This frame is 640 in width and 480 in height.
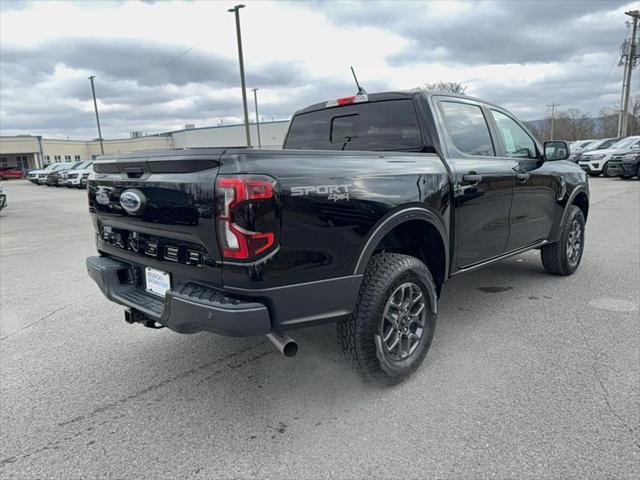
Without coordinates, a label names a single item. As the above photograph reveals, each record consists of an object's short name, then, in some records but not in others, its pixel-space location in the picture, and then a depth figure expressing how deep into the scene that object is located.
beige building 60.00
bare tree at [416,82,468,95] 43.04
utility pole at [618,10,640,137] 31.92
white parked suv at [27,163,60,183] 31.68
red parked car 45.58
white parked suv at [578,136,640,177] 20.31
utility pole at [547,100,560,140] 66.71
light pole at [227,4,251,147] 20.06
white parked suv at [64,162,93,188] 26.06
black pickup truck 2.30
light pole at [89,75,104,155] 42.46
